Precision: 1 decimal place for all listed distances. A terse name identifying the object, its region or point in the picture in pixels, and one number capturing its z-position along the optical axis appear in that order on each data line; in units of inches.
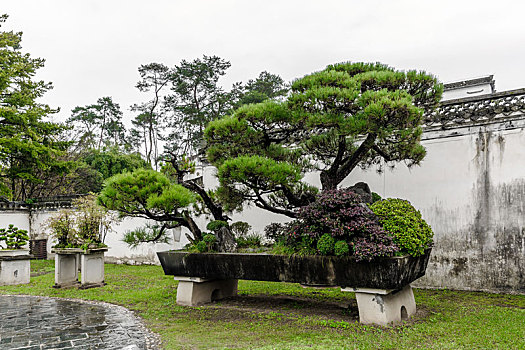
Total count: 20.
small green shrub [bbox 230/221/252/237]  253.3
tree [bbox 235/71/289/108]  716.0
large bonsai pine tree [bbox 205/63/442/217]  193.9
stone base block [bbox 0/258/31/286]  343.5
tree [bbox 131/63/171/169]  795.4
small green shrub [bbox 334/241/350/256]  180.4
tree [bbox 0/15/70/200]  443.5
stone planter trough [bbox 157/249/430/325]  176.4
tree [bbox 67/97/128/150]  910.4
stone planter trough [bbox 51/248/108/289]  317.1
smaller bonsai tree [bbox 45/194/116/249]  329.4
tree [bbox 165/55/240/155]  711.1
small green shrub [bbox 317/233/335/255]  185.3
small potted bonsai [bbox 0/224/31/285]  343.3
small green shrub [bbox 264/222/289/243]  218.0
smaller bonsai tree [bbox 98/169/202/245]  213.6
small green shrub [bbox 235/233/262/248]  238.7
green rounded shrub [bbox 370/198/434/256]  184.1
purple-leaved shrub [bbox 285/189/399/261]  175.6
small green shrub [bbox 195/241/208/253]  226.4
